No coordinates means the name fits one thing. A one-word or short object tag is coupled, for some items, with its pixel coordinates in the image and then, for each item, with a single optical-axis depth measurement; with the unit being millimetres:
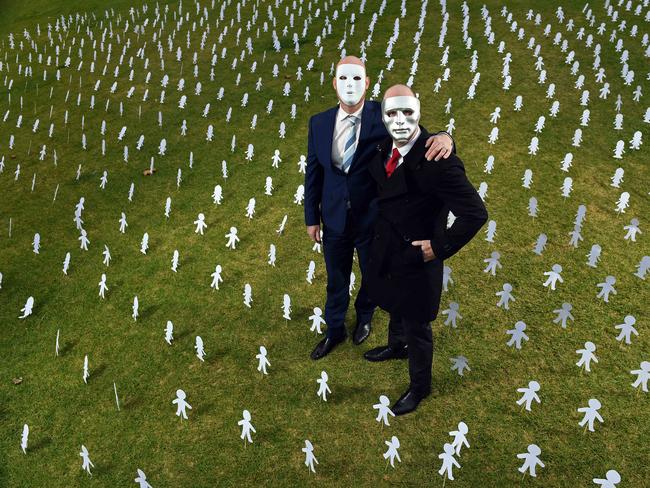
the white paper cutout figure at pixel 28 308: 5191
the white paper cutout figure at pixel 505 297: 4777
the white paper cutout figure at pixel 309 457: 3502
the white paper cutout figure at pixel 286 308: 4742
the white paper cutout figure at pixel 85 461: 3637
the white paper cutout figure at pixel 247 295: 5055
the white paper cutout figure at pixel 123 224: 6359
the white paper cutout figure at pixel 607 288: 4750
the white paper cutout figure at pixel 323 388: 4004
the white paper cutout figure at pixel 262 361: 4296
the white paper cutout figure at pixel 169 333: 4703
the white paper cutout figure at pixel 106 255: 5777
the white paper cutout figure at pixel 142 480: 3355
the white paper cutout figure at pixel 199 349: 4399
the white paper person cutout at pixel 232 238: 5917
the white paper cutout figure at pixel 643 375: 3990
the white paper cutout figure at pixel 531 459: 3410
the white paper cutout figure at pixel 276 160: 7412
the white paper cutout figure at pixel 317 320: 4605
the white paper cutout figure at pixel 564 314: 4559
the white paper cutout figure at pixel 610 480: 3041
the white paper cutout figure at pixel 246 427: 3778
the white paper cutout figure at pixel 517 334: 4312
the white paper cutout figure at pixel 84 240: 6101
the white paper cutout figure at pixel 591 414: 3648
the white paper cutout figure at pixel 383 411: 3744
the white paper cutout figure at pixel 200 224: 6174
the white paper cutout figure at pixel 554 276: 4887
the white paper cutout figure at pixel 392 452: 3508
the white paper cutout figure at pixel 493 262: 5238
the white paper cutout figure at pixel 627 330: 4352
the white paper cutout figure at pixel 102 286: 5346
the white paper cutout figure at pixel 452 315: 4582
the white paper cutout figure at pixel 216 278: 5342
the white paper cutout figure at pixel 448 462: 3389
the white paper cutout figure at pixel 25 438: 3842
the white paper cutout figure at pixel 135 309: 4941
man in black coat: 3078
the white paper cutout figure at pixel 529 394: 3898
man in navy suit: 3670
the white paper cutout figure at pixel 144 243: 5914
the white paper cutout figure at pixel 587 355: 4129
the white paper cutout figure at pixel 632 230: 5461
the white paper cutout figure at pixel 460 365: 4230
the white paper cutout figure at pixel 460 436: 3508
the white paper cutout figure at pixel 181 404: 3959
